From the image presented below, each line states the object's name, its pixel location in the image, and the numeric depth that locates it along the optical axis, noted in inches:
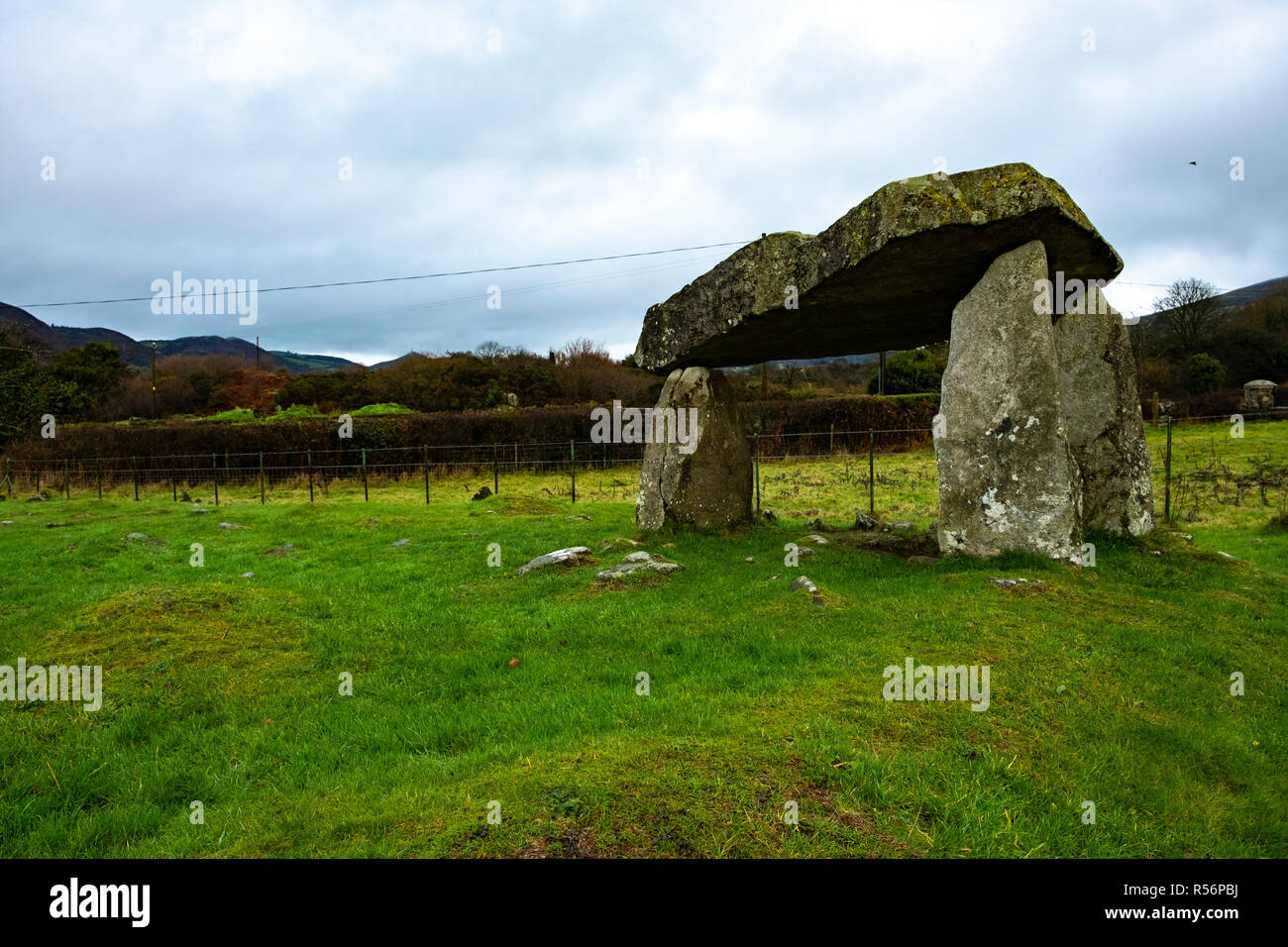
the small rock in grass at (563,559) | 355.3
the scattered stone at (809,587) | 258.9
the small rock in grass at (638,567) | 322.3
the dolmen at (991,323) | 280.8
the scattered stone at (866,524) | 422.6
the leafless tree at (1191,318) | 1481.3
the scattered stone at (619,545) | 380.3
